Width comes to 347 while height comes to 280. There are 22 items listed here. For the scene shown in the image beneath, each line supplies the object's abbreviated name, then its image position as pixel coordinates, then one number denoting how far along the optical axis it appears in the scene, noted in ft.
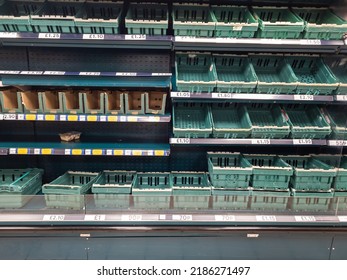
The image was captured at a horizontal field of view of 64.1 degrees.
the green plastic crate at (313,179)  7.43
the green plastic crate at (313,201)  7.50
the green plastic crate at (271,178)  7.48
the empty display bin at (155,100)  8.08
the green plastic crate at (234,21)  6.98
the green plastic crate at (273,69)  7.82
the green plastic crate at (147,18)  6.99
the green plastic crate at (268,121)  7.59
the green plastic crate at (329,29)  6.93
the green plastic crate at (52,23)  6.86
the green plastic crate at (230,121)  7.61
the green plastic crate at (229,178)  7.47
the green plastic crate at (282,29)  6.93
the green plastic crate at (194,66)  8.29
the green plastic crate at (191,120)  7.58
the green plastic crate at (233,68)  8.22
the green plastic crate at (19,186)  7.40
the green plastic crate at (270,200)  7.55
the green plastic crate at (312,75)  7.34
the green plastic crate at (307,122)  7.64
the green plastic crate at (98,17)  6.91
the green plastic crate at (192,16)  7.11
